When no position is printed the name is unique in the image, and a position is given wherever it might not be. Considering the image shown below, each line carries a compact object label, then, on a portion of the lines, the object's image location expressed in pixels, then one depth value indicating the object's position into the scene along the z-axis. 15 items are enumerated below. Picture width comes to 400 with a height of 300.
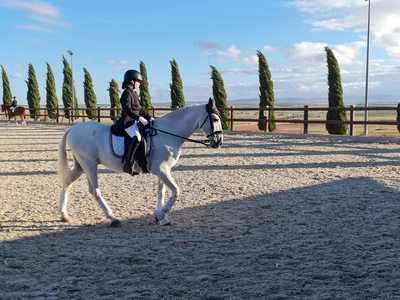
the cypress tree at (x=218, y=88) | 32.66
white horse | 6.77
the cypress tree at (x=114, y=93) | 42.50
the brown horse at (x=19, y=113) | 37.47
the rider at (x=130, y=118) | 6.73
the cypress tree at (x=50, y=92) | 51.38
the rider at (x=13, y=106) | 37.80
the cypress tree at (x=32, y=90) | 53.16
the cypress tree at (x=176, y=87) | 36.12
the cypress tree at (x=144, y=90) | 40.16
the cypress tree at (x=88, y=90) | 47.62
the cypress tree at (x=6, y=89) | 58.78
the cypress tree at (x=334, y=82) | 27.78
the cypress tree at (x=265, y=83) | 31.20
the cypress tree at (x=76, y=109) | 43.30
